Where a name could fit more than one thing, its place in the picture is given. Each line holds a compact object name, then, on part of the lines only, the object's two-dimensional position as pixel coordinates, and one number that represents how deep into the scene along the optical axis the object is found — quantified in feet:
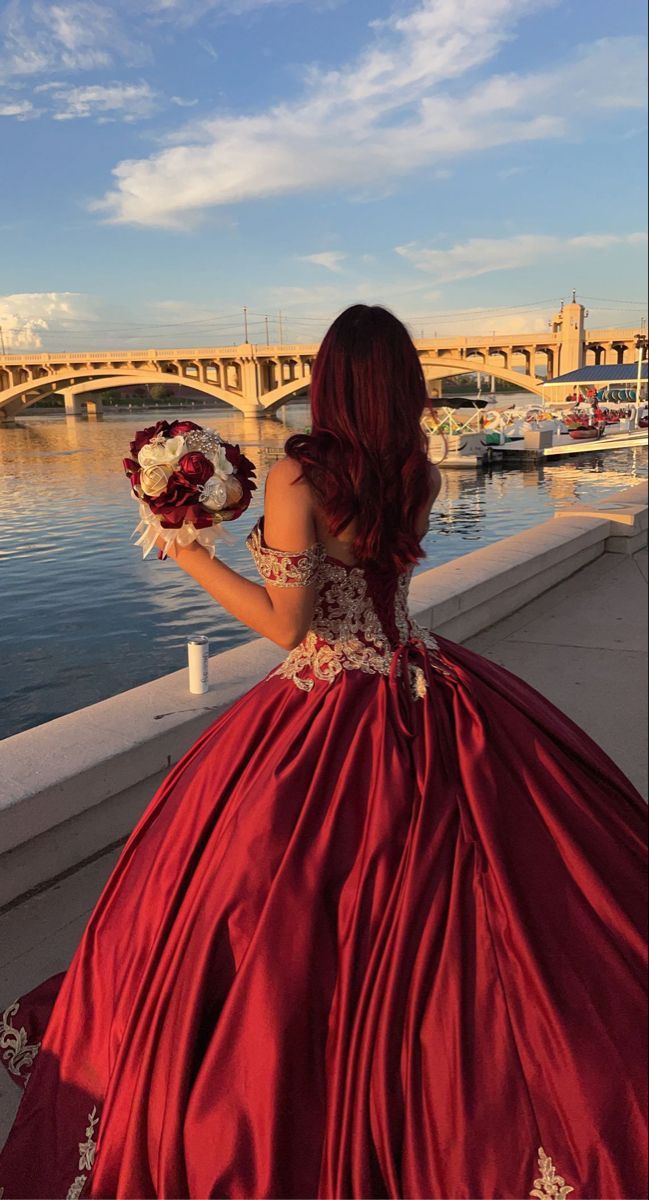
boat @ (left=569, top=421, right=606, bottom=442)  105.40
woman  4.58
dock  95.94
